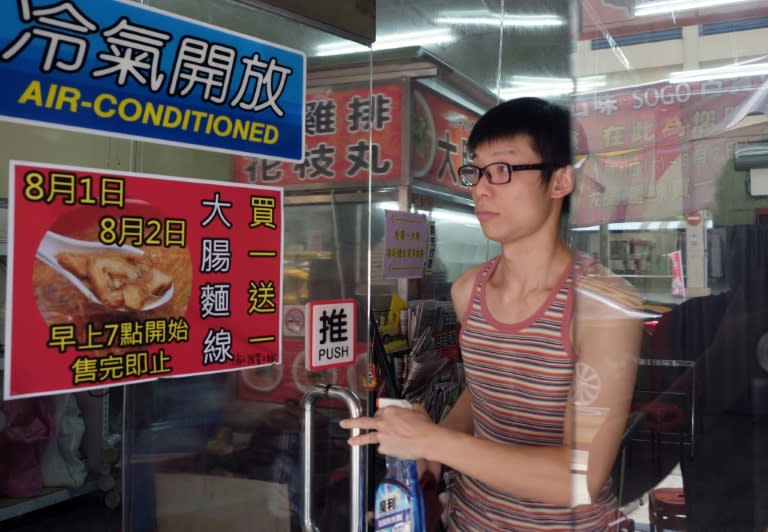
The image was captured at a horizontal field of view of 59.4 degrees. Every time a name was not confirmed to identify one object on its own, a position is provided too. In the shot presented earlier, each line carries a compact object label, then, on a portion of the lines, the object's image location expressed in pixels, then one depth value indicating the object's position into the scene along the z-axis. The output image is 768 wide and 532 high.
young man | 1.26
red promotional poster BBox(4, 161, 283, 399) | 1.13
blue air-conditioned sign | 1.11
